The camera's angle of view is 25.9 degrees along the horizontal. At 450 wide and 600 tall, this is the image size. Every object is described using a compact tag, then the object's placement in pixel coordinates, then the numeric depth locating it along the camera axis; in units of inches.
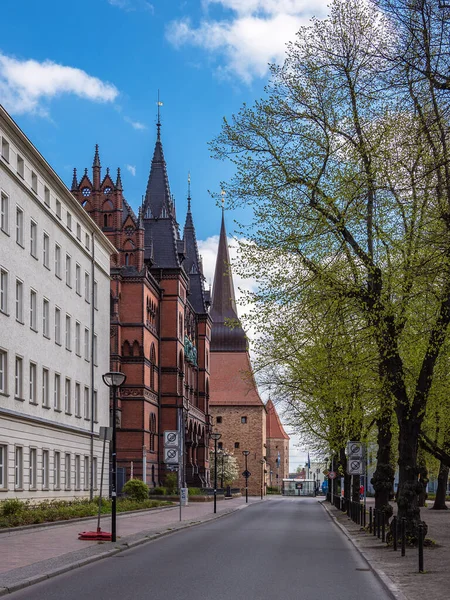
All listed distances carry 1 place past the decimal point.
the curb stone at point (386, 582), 529.8
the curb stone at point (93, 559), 549.7
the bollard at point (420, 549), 636.1
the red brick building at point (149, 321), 2913.4
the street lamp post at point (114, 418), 924.6
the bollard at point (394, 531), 855.1
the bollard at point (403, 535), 794.1
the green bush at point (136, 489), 1990.7
